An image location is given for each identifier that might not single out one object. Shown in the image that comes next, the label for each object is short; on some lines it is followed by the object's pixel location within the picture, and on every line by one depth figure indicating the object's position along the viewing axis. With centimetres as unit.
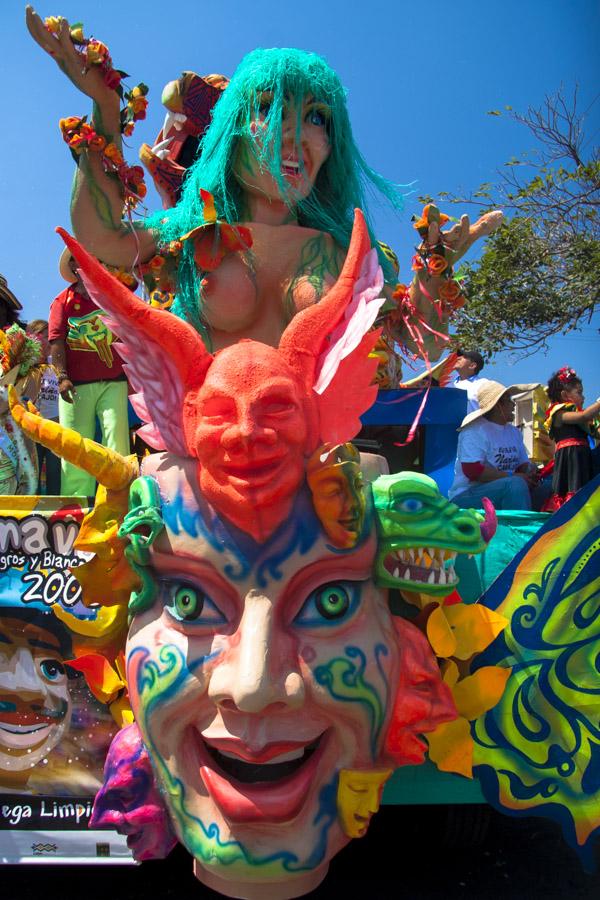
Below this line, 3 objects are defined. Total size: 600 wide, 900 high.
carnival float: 146
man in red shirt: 264
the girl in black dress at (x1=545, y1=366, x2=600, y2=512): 363
